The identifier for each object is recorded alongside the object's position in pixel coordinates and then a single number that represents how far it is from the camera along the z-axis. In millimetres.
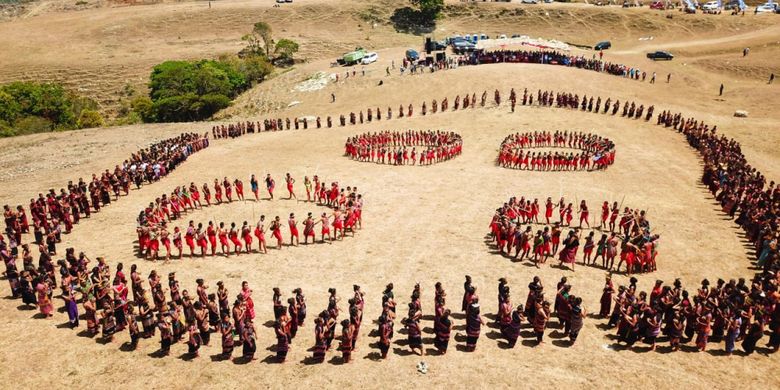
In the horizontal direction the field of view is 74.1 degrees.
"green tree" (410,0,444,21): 87812
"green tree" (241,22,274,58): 76812
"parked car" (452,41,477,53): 63984
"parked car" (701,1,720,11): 78188
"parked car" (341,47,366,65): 64125
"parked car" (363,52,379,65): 64375
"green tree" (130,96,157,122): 61219
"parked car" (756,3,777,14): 75250
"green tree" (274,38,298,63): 75625
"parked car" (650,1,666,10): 82944
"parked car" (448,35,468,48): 66125
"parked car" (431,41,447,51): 66062
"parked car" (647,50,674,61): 61438
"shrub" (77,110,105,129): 56716
